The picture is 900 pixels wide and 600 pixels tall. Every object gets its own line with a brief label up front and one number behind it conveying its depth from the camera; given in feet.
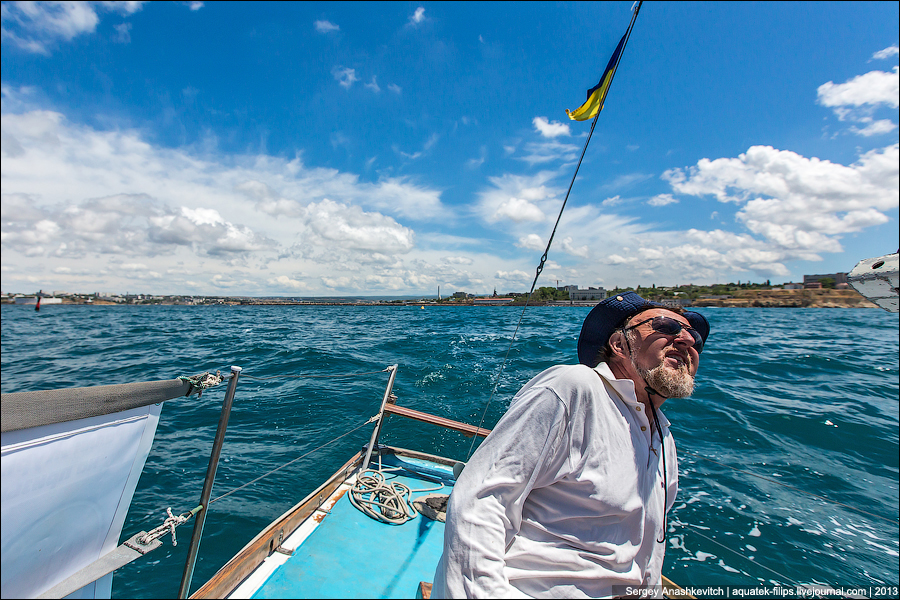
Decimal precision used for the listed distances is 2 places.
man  3.68
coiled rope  9.07
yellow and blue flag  8.91
